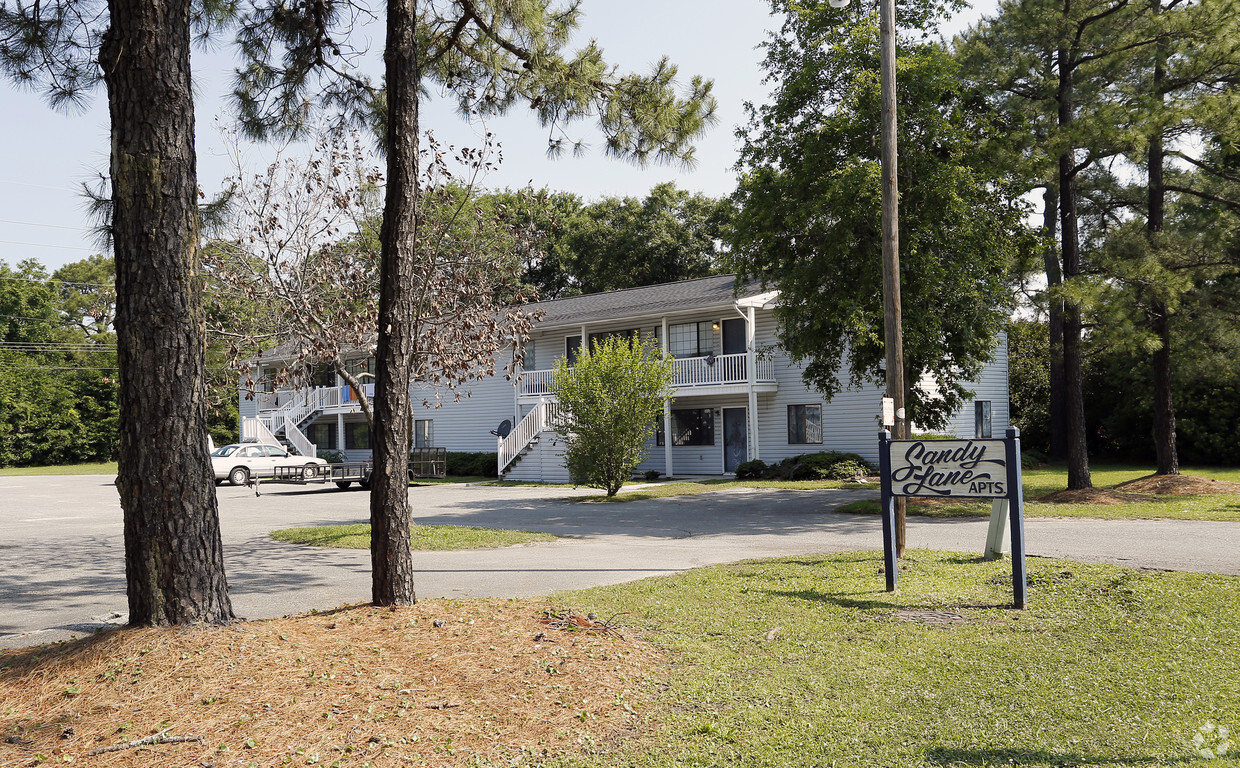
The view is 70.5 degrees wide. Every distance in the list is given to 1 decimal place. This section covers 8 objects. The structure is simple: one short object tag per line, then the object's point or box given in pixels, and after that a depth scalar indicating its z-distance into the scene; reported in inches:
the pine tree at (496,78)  382.3
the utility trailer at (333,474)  1099.9
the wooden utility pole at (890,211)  445.1
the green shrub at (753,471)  1055.6
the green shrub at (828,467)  998.4
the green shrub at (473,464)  1334.9
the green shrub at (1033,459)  1236.5
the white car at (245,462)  1270.9
